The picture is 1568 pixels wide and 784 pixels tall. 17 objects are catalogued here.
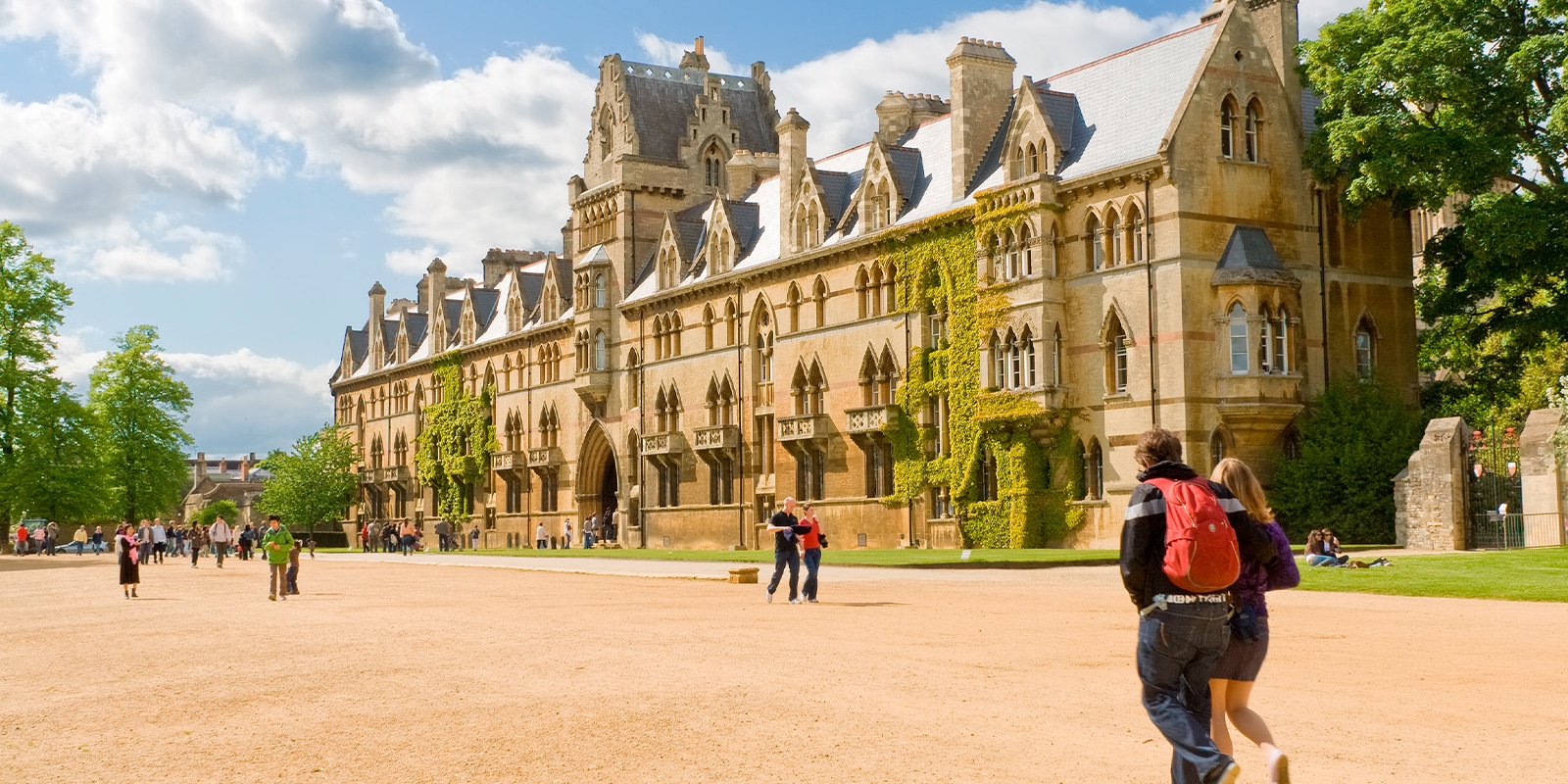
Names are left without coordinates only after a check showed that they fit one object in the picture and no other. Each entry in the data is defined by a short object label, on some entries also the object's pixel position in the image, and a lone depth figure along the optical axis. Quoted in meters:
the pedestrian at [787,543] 26.56
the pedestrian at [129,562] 33.03
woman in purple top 9.11
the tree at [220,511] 136.55
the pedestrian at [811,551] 26.20
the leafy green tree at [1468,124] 39.94
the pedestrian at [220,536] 54.31
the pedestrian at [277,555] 30.98
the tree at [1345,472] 41.81
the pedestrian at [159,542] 62.03
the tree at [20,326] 65.00
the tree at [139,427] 80.44
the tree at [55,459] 64.88
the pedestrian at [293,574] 32.19
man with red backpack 8.55
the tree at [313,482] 92.69
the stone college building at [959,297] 42.94
